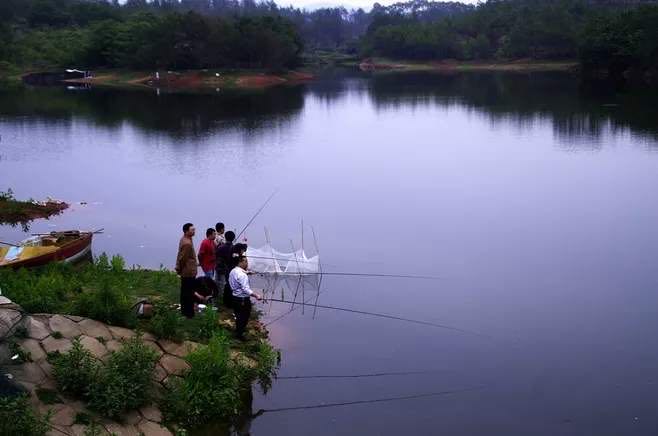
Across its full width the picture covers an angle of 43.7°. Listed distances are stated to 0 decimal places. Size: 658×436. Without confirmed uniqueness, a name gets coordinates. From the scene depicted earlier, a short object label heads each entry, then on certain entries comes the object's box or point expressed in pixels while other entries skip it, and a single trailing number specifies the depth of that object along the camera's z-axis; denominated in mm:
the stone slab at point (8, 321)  10656
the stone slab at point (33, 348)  10766
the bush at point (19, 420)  9070
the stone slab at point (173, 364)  11883
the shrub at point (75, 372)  10461
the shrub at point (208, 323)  13172
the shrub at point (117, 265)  16703
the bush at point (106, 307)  12094
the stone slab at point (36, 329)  11086
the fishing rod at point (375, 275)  19500
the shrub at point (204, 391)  11367
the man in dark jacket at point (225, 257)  15125
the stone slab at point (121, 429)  10234
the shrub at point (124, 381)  10422
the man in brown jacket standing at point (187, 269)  13367
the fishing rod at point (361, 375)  13812
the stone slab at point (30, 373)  10367
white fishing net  18953
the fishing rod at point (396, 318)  15991
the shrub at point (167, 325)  12328
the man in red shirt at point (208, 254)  14680
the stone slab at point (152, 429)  10641
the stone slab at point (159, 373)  11555
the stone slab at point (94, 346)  11203
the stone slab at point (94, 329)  11656
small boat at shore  16719
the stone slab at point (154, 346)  11970
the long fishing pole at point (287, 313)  16386
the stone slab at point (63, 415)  9953
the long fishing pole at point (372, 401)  12715
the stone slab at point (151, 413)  10883
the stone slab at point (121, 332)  11906
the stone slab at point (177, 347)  12219
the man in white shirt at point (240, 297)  13328
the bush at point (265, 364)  13281
